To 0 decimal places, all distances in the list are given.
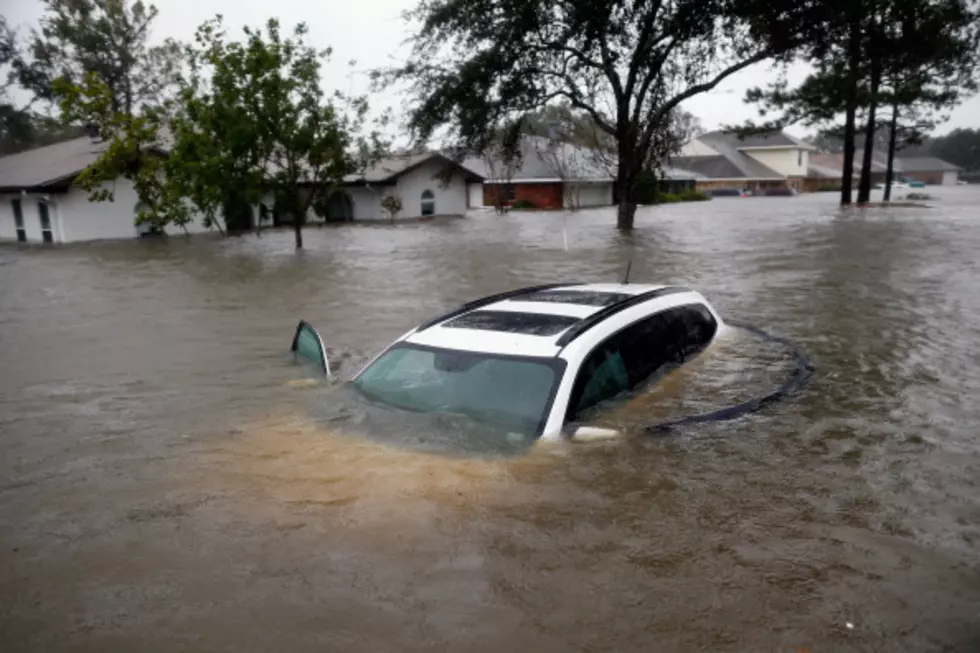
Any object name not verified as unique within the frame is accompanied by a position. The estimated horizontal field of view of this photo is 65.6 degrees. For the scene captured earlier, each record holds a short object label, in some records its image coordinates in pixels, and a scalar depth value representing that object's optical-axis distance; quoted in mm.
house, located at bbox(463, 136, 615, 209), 51156
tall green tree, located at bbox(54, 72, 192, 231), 26344
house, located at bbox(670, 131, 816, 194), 74375
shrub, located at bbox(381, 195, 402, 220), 40344
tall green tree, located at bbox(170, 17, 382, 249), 22375
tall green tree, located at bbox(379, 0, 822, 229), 25578
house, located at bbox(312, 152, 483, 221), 40875
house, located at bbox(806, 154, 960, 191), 86862
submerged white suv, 5176
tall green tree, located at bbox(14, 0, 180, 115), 49125
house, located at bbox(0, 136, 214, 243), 29138
